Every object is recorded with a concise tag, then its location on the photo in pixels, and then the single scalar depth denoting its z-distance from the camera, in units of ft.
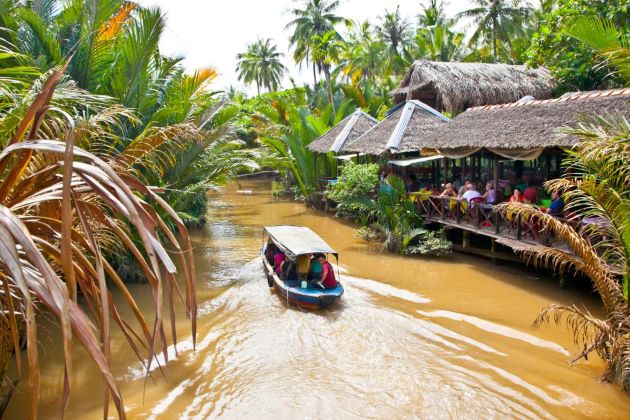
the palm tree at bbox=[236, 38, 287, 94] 173.17
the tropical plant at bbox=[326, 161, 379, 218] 53.57
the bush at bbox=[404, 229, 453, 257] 43.62
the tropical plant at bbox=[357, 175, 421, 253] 46.06
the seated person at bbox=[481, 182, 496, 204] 40.78
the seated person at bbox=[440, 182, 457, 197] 45.67
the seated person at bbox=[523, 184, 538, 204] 38.09
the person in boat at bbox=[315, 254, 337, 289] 32.48
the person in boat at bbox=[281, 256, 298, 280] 34.04
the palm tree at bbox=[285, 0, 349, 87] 115.44
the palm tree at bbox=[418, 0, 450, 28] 101.40
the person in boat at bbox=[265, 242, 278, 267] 41.32
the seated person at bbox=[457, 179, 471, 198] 44.27
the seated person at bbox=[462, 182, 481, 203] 41.75
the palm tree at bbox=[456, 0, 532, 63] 86.69
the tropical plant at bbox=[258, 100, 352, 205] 76.13
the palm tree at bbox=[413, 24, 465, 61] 91.35
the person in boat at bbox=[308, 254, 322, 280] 33.14
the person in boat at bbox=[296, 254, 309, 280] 33.53
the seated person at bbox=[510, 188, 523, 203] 36.58
